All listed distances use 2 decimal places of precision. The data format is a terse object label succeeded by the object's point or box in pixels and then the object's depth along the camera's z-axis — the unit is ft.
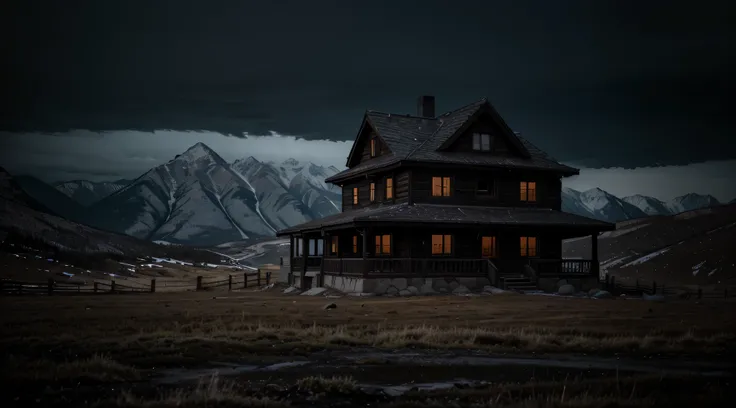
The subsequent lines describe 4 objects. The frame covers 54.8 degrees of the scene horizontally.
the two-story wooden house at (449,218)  133.49
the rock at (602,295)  129.32
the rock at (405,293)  127.75
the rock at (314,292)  135.59
